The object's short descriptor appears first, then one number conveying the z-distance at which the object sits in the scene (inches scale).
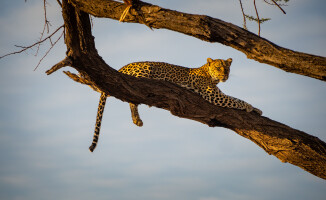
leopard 577.0
